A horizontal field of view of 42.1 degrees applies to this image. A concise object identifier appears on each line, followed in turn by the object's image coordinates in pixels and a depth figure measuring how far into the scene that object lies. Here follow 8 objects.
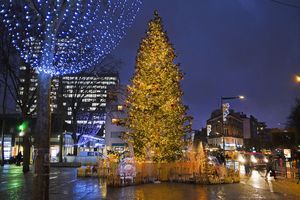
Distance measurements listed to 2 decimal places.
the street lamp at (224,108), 41.41
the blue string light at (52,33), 10.00
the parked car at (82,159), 50.03
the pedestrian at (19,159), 46.35
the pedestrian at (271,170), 31.09
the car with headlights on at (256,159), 49.56
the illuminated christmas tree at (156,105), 26.28
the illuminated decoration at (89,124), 57.78
